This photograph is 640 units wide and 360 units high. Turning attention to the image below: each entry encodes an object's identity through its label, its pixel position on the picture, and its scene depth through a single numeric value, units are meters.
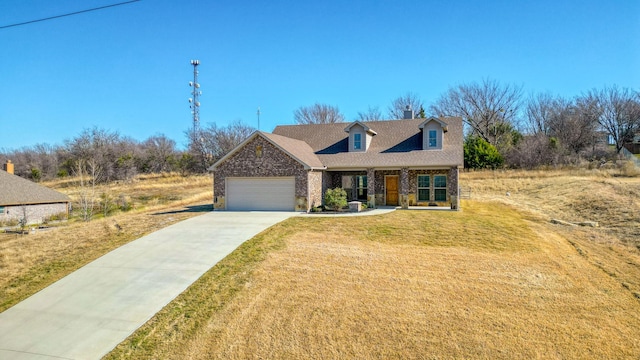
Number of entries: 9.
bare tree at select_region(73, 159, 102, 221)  24.15
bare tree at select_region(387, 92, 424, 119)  51.89
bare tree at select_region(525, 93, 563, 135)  47.29
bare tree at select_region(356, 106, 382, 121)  53.16
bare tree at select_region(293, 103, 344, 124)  55.28
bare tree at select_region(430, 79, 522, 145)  47.00
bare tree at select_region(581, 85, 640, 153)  40.16
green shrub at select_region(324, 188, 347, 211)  19.39
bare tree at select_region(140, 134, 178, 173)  51.03
